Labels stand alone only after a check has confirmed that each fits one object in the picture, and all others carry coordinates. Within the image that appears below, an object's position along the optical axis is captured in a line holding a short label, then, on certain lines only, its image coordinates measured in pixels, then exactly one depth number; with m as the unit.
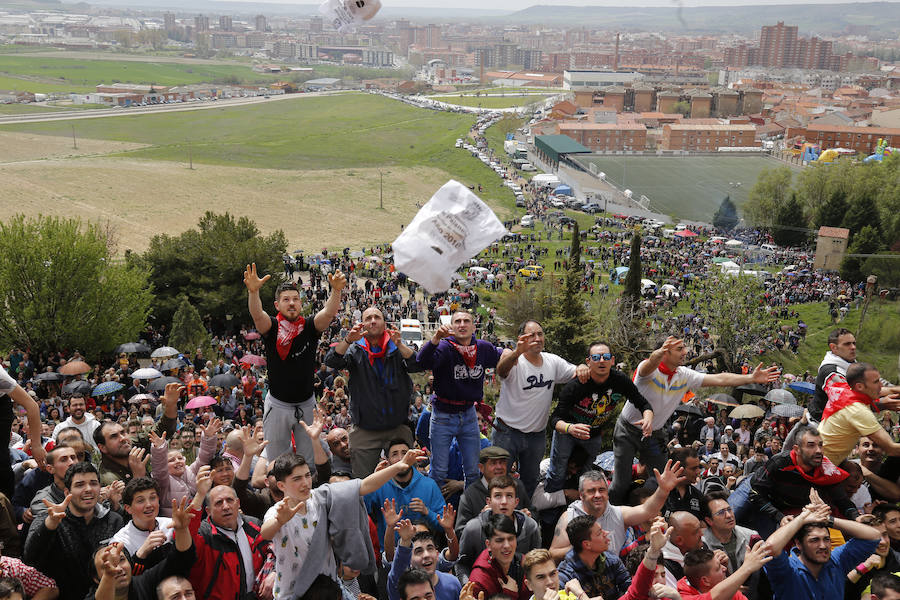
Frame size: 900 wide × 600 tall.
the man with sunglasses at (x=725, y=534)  5.46
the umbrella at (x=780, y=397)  16.04
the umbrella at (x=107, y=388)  15.30
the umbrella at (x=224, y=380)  16.81
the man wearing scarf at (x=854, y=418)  5.83
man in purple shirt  6.75
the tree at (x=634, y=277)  32.56
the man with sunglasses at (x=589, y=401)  6.62
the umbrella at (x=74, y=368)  17.72
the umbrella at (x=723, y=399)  16.03
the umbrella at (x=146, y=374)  16.88
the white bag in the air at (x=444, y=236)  7.25
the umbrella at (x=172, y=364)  18.89
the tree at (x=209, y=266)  31.81
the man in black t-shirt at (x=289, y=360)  6.31
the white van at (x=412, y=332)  26.24
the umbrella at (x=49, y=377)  17.25
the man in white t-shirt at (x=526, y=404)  6.83
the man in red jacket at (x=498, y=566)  4.91
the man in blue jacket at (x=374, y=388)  6.77
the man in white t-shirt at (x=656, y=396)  6.62
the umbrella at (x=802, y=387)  18.38
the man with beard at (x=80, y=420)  7.74
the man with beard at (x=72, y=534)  4.73
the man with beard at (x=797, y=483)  5.78
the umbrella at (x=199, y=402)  13.62
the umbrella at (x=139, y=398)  14.55
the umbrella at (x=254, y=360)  20.61
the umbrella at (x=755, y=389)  17.40
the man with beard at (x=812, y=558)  5.01
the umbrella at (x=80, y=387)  14.03
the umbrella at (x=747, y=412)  14.83
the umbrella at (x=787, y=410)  14.51
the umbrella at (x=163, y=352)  19.94
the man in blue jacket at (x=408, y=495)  5.75
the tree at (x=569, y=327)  24.30
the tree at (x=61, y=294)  24.48
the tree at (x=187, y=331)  24.97
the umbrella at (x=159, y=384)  16.44
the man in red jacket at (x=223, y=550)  4.75
